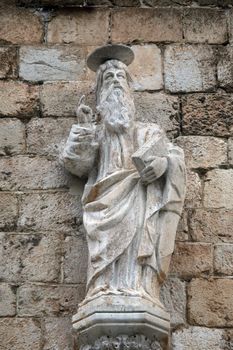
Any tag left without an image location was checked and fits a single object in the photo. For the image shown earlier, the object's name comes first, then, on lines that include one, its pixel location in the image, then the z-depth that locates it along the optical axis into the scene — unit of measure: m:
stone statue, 6.40
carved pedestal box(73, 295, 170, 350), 6.23
